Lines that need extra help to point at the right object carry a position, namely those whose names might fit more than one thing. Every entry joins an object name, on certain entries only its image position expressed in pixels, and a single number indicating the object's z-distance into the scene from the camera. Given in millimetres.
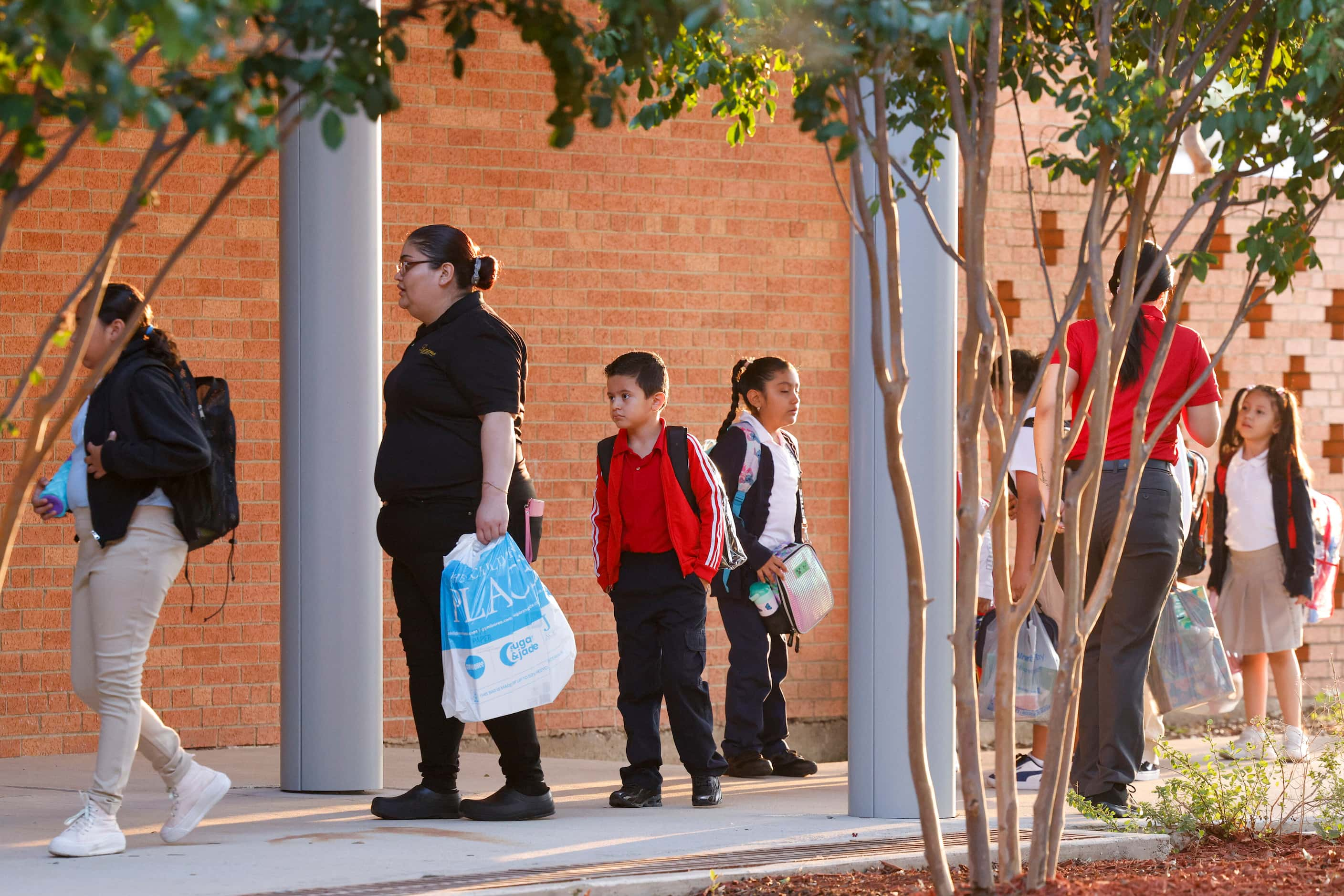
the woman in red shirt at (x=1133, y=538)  11656
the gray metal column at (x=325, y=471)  12336
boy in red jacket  11984
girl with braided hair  14070
